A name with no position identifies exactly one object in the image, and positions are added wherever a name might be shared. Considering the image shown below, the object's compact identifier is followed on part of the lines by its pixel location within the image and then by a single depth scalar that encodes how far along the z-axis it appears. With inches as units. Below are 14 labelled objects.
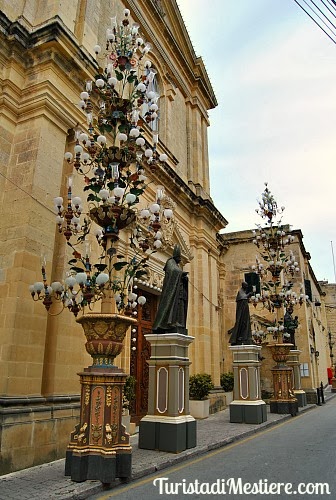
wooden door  443.7
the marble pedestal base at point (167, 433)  285.6
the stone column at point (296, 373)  668.1
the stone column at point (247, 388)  451.5
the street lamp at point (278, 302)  568.1
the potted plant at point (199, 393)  506.3
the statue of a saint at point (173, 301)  324.8
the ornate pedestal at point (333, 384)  1081.8
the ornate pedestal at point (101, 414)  198.5
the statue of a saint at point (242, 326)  496.7
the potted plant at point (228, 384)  674.6
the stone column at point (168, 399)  290.8
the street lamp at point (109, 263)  204.2
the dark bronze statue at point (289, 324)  642.8
